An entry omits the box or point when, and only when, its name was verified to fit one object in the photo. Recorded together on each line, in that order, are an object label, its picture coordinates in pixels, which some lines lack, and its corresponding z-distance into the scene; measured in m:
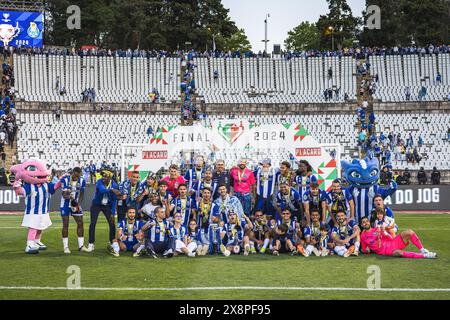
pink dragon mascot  15.27
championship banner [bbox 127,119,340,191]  23.28
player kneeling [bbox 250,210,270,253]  15.24
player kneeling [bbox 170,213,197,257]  14.81
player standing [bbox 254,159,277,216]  16.22
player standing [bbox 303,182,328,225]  15.16
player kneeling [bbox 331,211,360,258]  14.61
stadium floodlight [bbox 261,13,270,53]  62.59
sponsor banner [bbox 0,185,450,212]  28.94
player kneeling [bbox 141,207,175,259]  14.79
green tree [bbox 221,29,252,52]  86.31
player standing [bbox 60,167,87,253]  15.37
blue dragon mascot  15.58
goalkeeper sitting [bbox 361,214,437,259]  14.56
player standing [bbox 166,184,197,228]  15.39
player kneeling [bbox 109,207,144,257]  14.93
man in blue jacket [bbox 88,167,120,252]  15.42
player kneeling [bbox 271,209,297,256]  14.98
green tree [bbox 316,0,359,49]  65.88
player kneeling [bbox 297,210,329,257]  14.71
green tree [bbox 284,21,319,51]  86.33
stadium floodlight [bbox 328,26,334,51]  62.34
